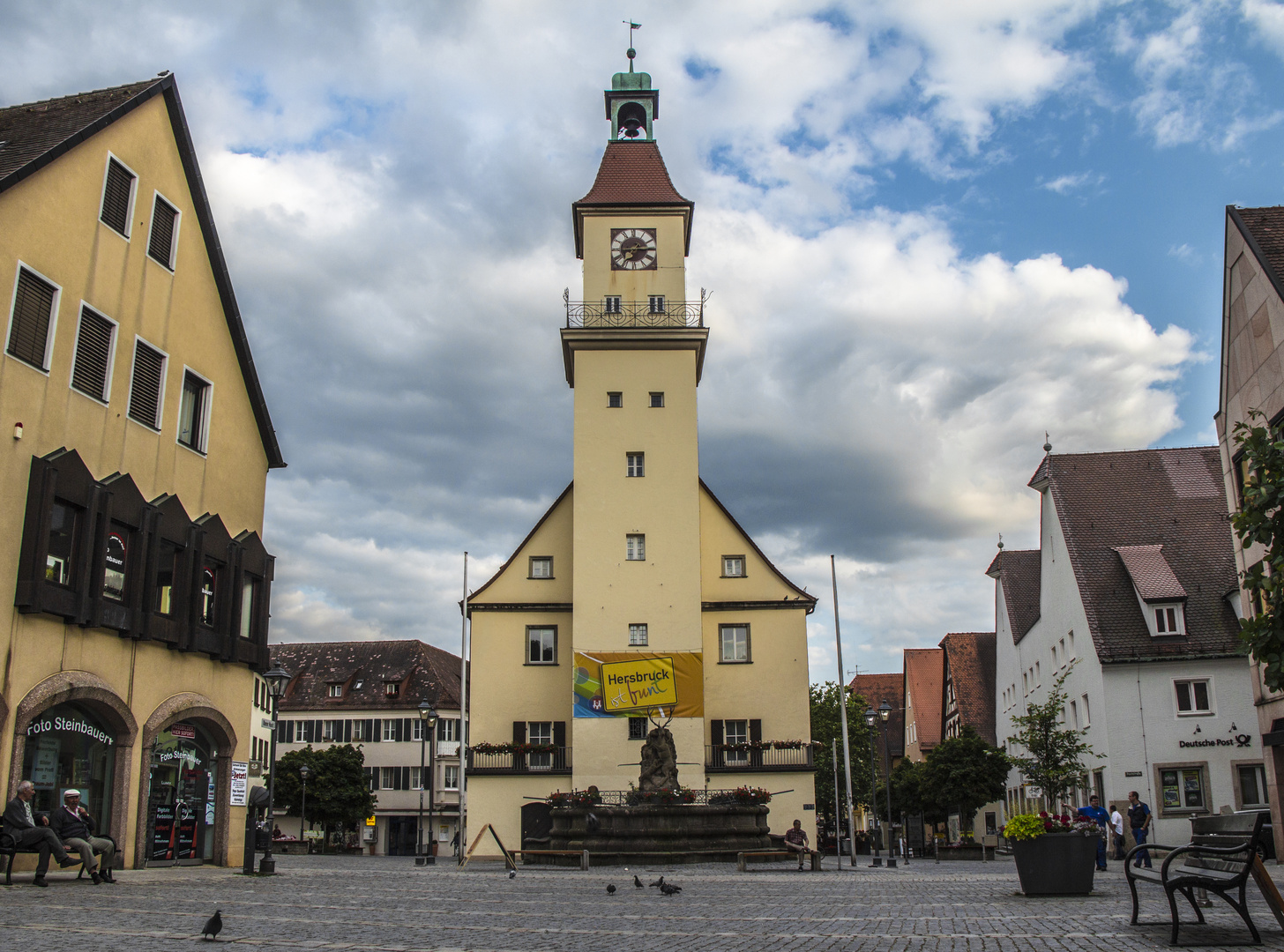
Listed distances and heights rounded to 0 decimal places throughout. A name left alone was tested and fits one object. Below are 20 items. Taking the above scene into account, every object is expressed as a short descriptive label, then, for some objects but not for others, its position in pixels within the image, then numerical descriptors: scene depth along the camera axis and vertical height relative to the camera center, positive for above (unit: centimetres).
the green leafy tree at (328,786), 6838 -74
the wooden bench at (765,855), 2599 -198
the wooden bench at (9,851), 1500 -97
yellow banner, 3944 +303
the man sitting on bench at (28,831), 1508 -73
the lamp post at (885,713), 3488 +182
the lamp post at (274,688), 2109 +158
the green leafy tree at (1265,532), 963 +202
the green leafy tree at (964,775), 5109 -13
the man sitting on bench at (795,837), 2967 -175
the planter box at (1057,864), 1445 -115
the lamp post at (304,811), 6322 -217
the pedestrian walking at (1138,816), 2378 -92
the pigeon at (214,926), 922 -121
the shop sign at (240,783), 2417 -18
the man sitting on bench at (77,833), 1579 -81
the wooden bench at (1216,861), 912 -74
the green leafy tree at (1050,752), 3394 +58
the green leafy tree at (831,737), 7769 +237
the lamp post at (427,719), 3853 +181
